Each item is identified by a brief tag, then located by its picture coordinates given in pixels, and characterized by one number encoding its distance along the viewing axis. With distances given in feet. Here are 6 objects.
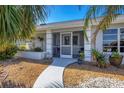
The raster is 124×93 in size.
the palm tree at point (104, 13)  6.84
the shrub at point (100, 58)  16.53
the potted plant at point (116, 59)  17.57
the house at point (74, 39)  19.09
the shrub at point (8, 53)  22.55
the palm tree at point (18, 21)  5.22
